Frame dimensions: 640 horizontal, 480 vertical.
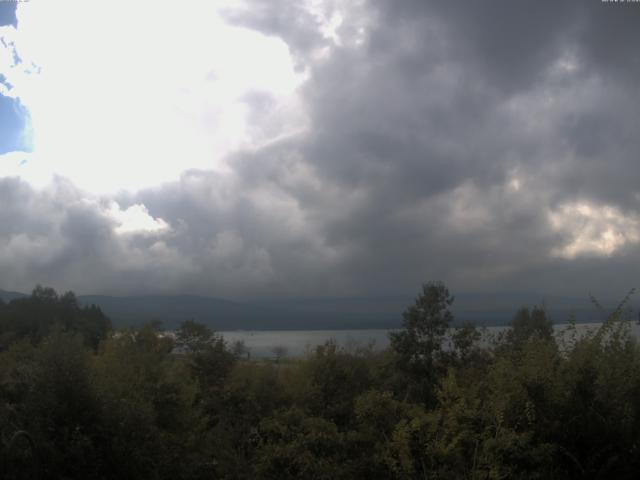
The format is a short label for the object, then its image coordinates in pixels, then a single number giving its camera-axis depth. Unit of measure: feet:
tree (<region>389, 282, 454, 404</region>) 89.10
